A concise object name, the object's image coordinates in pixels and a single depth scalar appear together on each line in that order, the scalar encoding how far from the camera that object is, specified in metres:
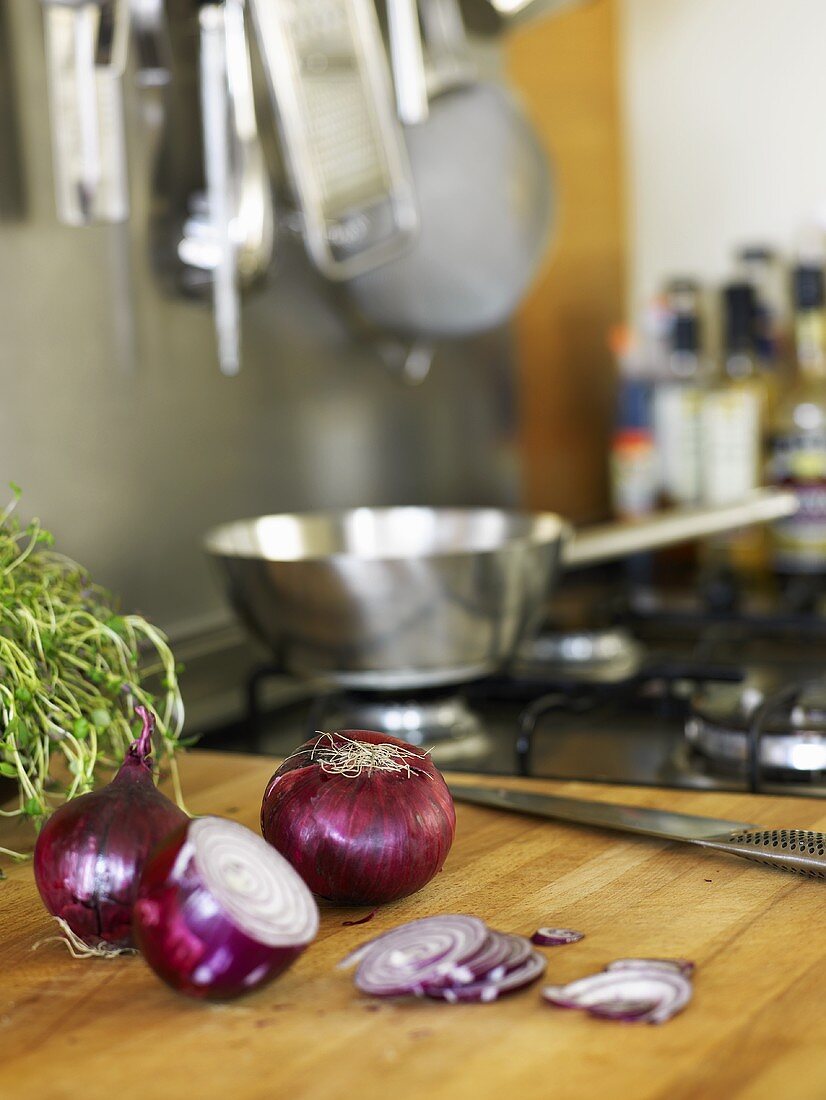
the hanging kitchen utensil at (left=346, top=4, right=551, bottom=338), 1.20
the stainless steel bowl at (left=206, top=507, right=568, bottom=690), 0.89
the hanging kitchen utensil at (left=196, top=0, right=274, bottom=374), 0.98
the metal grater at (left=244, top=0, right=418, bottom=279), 1.06
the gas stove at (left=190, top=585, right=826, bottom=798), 0.84
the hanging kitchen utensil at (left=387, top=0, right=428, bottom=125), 1.11
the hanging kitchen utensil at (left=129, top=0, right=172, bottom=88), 0.98
